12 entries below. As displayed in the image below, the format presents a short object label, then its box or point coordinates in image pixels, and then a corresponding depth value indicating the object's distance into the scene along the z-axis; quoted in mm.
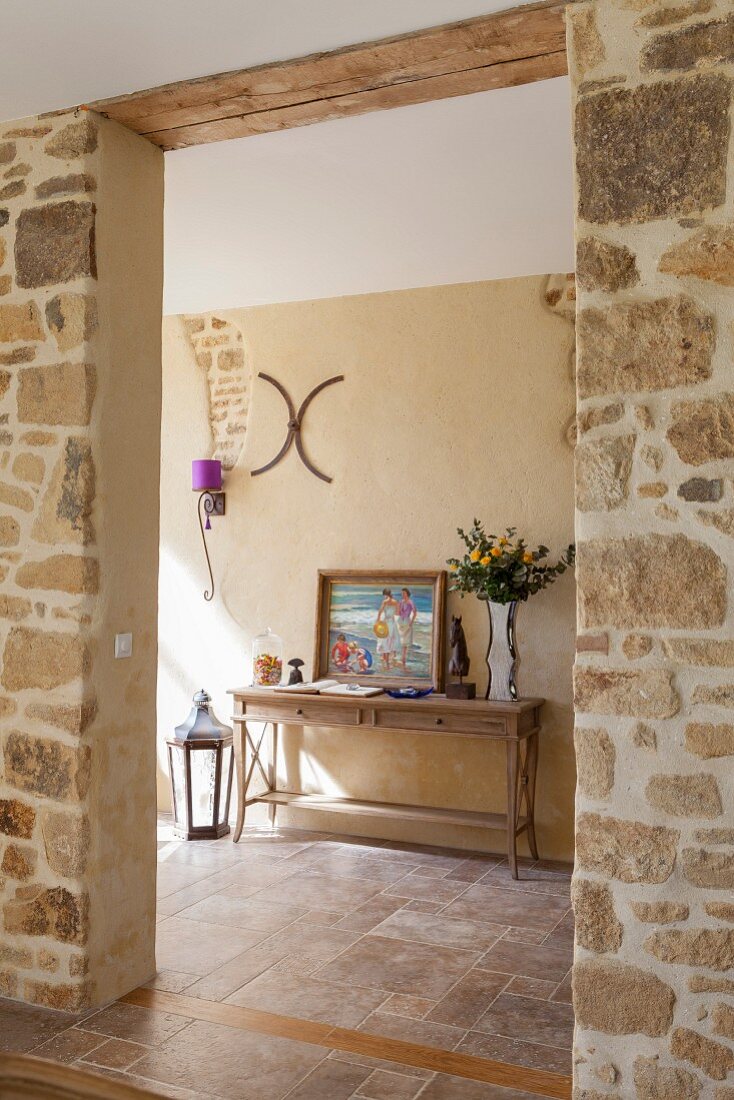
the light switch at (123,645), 3242
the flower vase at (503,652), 4766
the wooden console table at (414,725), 4570
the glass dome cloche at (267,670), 5254
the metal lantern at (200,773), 5121
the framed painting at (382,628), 5117
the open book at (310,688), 5008
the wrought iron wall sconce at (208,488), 5629
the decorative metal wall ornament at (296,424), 5492
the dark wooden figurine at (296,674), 5215
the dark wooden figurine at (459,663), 4840
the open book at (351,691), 4910
